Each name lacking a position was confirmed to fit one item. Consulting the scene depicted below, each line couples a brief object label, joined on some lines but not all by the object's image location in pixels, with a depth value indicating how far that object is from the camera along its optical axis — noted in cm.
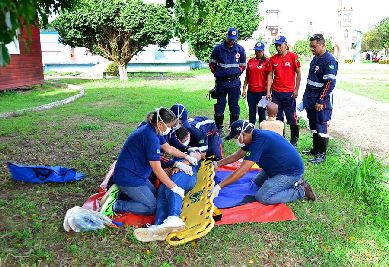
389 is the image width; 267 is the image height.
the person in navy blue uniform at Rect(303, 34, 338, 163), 574
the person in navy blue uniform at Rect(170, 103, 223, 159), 509
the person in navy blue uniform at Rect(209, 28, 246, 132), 732
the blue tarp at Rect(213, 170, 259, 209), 434
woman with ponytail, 373
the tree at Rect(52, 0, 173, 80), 2141
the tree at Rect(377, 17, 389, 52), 6205
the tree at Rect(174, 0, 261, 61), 2988
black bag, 759
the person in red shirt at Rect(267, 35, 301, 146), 641
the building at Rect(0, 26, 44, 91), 1495
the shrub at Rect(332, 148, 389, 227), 462
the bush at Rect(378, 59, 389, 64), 5210
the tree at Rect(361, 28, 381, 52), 7231
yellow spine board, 343
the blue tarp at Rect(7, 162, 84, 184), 498
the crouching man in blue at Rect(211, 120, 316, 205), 409
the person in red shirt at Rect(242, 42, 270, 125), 708
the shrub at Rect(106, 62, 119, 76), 2878
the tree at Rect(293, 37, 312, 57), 5481
